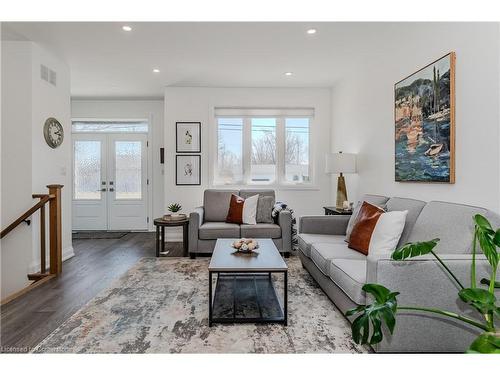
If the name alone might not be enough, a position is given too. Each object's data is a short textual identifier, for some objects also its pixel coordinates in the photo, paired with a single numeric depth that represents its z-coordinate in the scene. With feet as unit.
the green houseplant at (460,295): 4.38
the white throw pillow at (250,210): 14.05
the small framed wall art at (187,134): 17.10
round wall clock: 12.56
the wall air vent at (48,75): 12.27
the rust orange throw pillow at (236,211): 14.15
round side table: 13.73
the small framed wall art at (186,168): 17.17
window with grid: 17.57
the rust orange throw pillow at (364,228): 8.63
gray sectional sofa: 5.51
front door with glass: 20.30
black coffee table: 7.33
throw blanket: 13.97
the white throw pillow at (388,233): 7.53
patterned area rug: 6.34
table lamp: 13.48
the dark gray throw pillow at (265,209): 14.38
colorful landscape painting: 7.74
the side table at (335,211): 12.87
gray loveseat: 13.26
